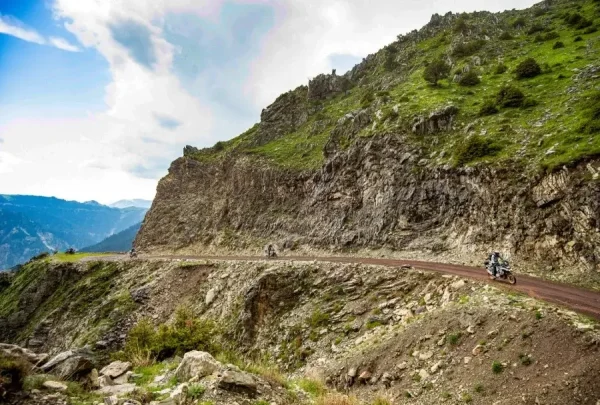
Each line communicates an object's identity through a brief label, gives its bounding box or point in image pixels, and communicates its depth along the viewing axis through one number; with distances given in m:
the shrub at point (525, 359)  11.98
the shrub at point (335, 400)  11.30
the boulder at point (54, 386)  10.87
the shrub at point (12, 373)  9.91
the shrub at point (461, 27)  71.19
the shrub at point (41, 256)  78.99
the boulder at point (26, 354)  14.97
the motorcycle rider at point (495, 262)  20.08
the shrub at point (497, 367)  12.27
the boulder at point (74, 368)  12.79
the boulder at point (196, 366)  12.01
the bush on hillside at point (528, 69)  43.22
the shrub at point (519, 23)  68.88
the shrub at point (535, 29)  62.06
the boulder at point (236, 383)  11.07
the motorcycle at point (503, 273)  19.49
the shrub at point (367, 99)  58.97
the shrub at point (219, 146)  82.46
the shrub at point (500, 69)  49.75
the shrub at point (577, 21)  54.97
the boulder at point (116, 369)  13.90
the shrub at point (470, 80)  48.75
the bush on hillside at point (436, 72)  53.90
